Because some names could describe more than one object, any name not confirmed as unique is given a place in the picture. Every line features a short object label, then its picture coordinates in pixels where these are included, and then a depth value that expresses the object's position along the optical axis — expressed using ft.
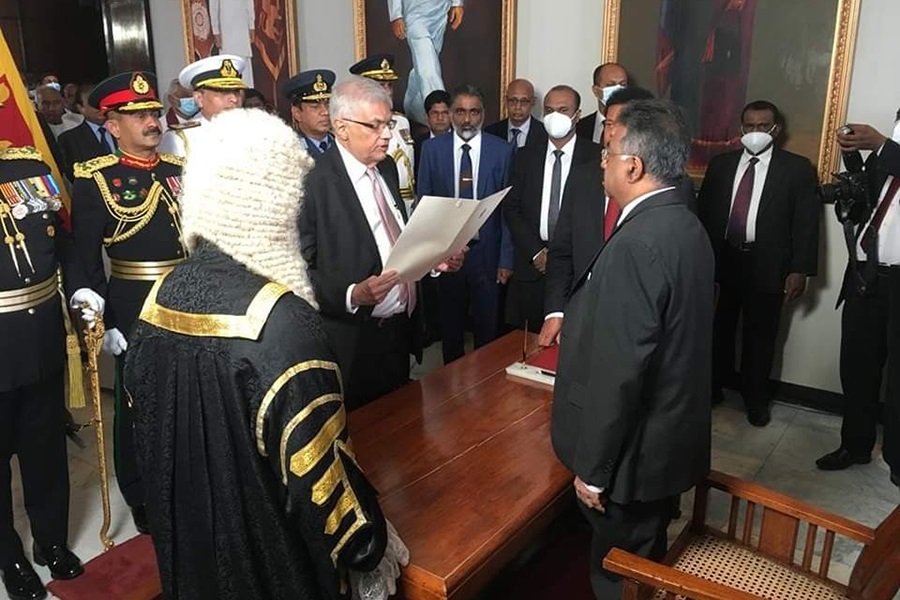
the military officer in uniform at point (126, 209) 8.21
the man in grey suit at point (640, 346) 5.07
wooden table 4.83
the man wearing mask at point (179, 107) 14.42
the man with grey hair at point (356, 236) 7.32
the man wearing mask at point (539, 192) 11.62
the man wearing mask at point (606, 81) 12.52
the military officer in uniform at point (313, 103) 11.68
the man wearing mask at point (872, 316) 9.39
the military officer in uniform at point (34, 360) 7.27
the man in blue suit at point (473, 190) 12.78
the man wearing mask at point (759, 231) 11.57
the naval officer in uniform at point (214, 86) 10.77
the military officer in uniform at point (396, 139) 13.79
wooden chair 4.69
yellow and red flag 8.03
